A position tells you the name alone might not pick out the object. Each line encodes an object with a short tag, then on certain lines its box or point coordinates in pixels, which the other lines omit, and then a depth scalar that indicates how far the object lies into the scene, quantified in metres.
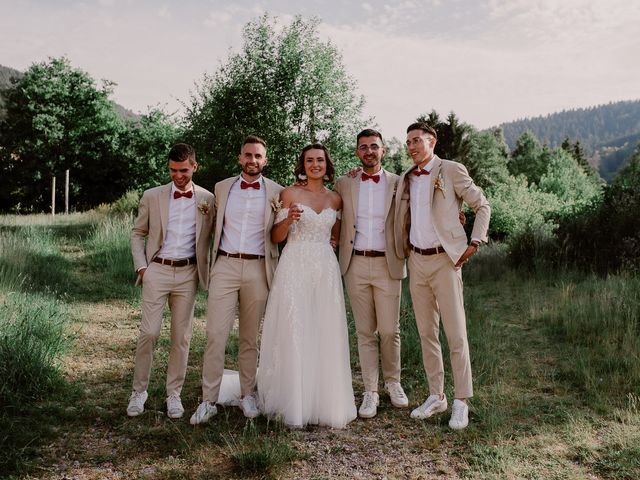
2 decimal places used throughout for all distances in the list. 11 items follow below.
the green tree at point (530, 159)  54.16
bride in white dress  4.35
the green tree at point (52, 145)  33.06
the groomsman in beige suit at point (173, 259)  4.49
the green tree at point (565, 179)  44.44
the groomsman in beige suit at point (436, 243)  4.44
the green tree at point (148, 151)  33.41
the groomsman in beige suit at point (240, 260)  4.45
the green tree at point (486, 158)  43.38
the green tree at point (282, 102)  18.86
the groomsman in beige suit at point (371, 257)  4.66
